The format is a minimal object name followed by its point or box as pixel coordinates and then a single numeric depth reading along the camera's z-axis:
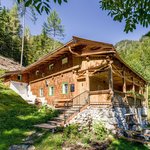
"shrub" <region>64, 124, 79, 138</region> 8.58
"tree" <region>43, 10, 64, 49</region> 31.41
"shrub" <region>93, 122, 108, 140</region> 8.98
